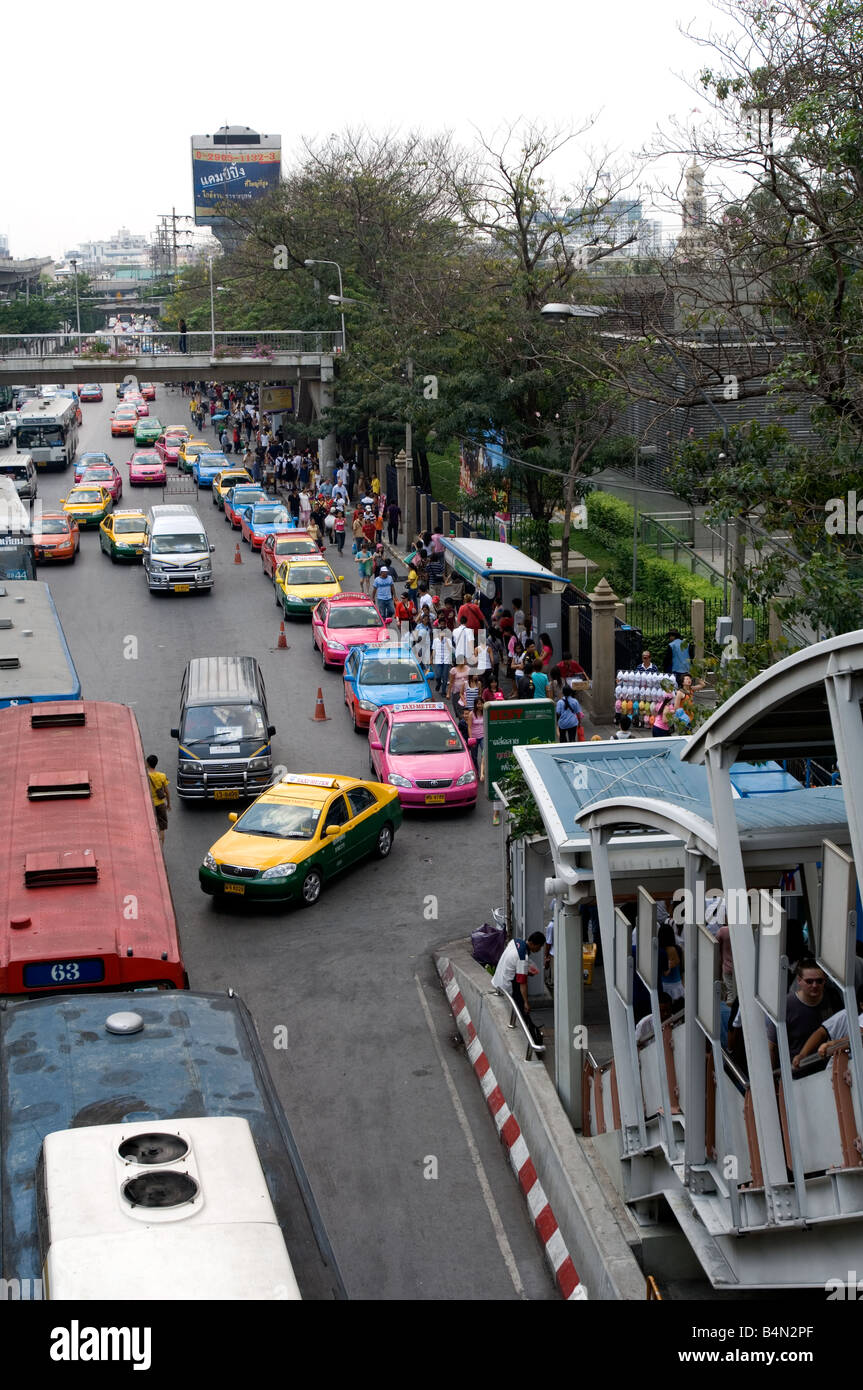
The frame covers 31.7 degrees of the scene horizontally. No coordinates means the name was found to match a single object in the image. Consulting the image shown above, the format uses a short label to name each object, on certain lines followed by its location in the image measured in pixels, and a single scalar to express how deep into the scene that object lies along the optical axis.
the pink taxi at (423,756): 22.67
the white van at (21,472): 53.15
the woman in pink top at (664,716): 23.47
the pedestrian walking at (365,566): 38.81
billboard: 125.19
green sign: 21.20
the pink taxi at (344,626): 31.16
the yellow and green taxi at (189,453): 62.54
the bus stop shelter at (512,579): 28.61
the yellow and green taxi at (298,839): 18.81
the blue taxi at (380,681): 26.70
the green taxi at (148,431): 74.75
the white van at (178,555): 37.94
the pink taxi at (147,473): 58.62
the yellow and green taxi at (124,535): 42.41
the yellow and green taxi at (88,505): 48.12
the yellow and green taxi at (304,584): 35.47
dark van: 22.75
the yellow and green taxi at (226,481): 52.94
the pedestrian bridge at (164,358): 55.47
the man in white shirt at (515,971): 14.39
